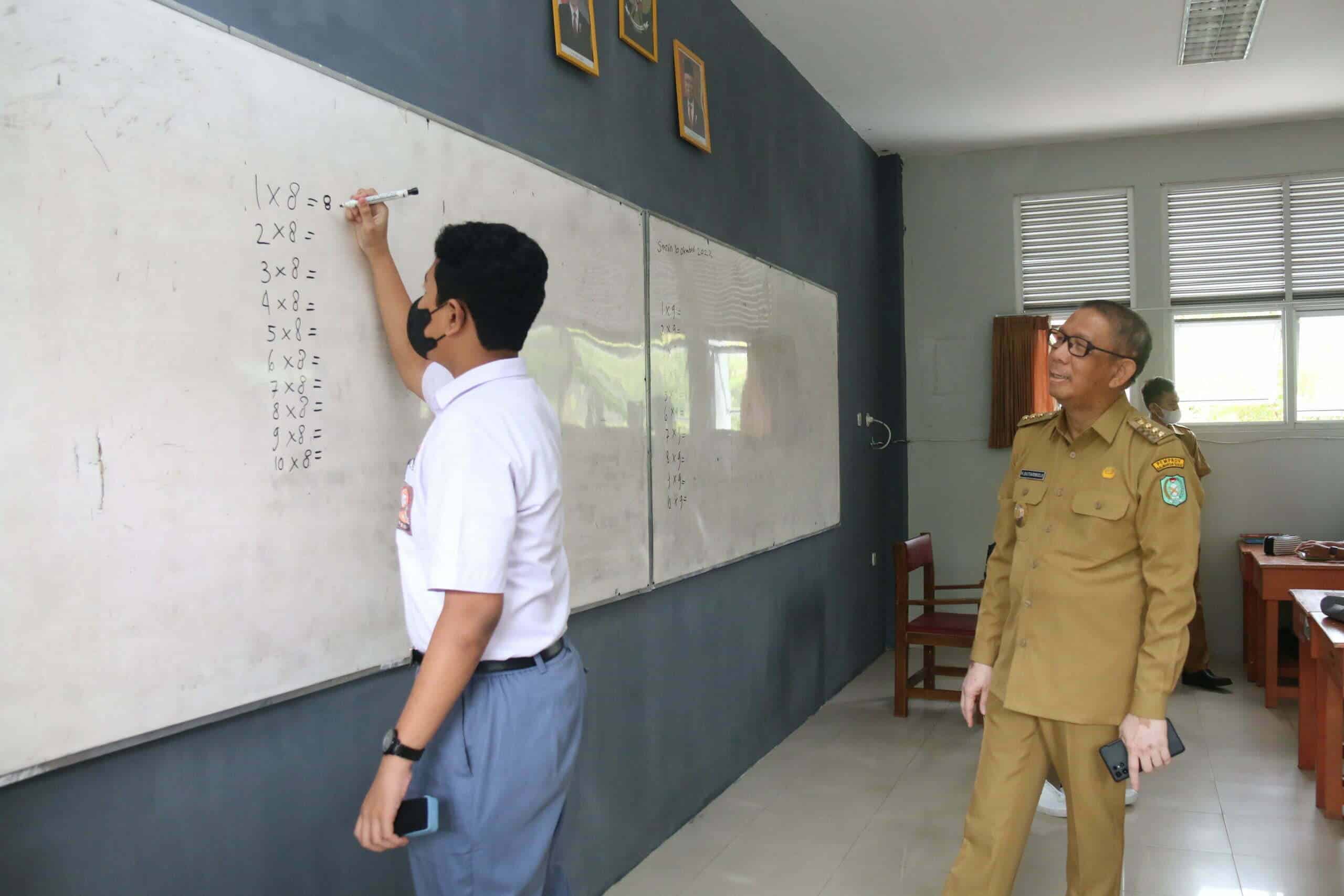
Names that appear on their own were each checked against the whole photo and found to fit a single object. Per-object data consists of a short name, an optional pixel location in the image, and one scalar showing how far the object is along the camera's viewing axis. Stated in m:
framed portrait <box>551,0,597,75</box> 2.62
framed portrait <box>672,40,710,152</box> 3.38
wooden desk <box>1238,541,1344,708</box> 4.91
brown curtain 6.25
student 1.38
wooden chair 4.68
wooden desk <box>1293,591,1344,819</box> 3.38
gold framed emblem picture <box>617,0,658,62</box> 3.00
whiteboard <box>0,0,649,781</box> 1.34
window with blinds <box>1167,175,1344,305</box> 5.93
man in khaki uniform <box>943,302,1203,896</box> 2.14
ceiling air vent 4.19
